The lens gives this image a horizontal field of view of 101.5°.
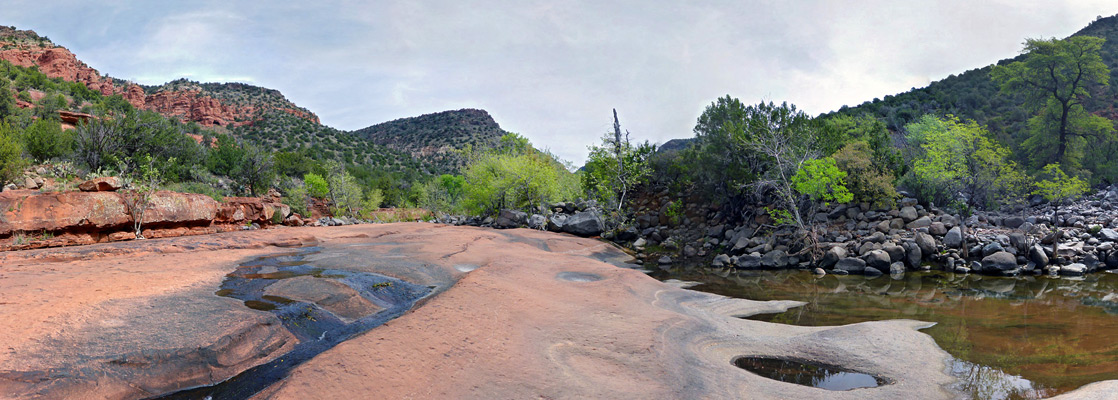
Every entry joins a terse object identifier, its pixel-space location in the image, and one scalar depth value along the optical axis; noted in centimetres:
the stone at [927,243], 1706
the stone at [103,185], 1788
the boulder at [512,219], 3183
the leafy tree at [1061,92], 3061
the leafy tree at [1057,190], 1671
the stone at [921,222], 1855
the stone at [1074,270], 1485
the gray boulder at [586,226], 2789
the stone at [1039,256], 1544
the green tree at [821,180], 1889
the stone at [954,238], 1708
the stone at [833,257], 1744
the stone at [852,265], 1667
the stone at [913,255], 1672
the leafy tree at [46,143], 2702
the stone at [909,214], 1908
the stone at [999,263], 1541
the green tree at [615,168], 2839
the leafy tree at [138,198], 1791
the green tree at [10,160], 1944
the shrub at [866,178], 1997
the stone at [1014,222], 1938
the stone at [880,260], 1641
